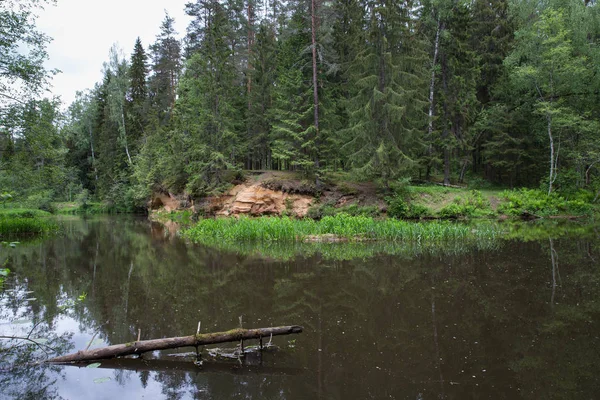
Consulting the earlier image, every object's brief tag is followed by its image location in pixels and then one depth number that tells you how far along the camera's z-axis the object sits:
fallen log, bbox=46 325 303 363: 5.16
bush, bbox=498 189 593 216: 24.12
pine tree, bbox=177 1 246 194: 26.52
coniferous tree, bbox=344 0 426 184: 22.09
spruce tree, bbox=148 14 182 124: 39.14
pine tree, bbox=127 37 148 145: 43.06
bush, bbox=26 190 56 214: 31.72
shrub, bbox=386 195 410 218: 23.55
